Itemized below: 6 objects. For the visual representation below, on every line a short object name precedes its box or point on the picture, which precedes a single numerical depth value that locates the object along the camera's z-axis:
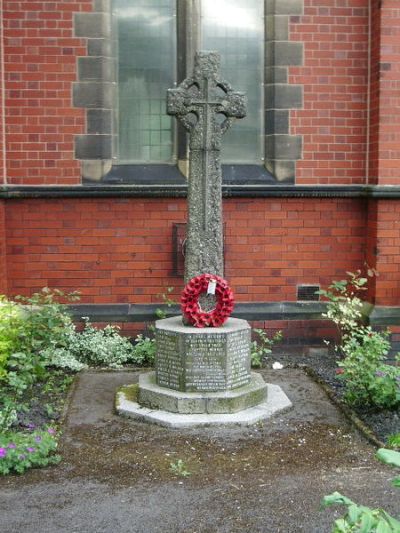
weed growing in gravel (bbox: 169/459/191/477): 4.91
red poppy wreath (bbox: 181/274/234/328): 6.29
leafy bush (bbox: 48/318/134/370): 7.87
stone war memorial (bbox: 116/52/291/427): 6.09
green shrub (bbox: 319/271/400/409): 6.02
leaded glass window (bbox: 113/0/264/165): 8.70
